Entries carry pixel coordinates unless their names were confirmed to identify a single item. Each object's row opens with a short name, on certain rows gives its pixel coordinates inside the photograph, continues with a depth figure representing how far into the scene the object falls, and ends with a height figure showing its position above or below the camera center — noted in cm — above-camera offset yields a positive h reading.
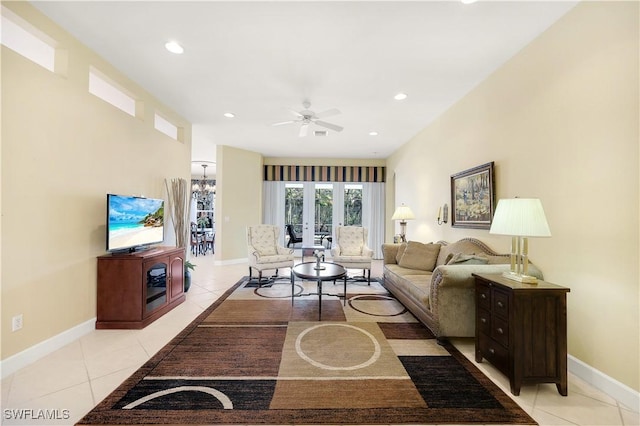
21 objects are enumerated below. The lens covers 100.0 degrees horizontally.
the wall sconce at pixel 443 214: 427 +6
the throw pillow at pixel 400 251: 444 -57
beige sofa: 253 -78
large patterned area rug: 170 -126
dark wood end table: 190 -83
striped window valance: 776 +124
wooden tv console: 294 -86
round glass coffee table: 343 -78
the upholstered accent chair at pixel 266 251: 481 -68
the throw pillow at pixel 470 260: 279 -44
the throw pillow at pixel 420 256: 397 -59
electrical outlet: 215 -90
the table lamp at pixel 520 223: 197 -3
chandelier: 912 +88
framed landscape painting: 322 +28
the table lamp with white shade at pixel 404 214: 518 +6
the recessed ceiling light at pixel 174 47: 265 +168
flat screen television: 286 -11
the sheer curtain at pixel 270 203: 774 +35
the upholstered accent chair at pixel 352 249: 495 -65
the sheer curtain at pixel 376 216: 783 +3
